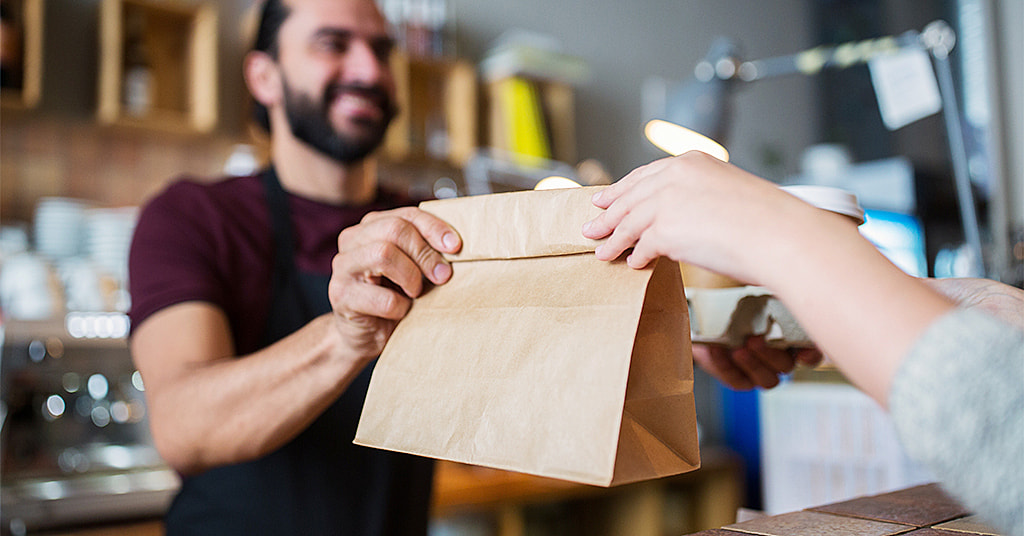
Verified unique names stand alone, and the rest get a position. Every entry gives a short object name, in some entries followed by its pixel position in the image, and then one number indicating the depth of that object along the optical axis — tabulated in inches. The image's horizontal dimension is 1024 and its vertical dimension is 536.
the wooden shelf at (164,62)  86.3
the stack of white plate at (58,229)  83.2
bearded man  30.2
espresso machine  69.1
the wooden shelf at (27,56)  80.6
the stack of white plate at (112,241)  82.4
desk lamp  57.6
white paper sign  65.1
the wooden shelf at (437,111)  111.3
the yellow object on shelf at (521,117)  120.3
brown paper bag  19.9
